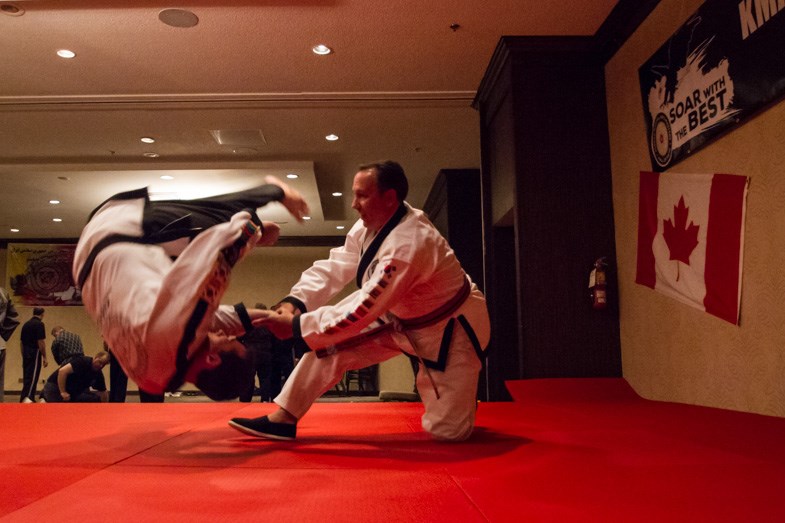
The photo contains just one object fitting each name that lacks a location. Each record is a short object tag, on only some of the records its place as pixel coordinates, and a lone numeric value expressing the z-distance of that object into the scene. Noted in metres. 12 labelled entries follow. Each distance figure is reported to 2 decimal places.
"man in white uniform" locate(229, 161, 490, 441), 2.53
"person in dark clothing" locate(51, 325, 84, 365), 6.72
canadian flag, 3.46
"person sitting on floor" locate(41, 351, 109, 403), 6.59
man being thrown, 1.85
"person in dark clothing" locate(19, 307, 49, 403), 7.77
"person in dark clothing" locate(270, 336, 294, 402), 7.20
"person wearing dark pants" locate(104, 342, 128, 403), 6.61
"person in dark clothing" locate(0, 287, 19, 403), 5.73
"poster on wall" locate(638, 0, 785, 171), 3.08
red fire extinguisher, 4.75
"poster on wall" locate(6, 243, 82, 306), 12.11
